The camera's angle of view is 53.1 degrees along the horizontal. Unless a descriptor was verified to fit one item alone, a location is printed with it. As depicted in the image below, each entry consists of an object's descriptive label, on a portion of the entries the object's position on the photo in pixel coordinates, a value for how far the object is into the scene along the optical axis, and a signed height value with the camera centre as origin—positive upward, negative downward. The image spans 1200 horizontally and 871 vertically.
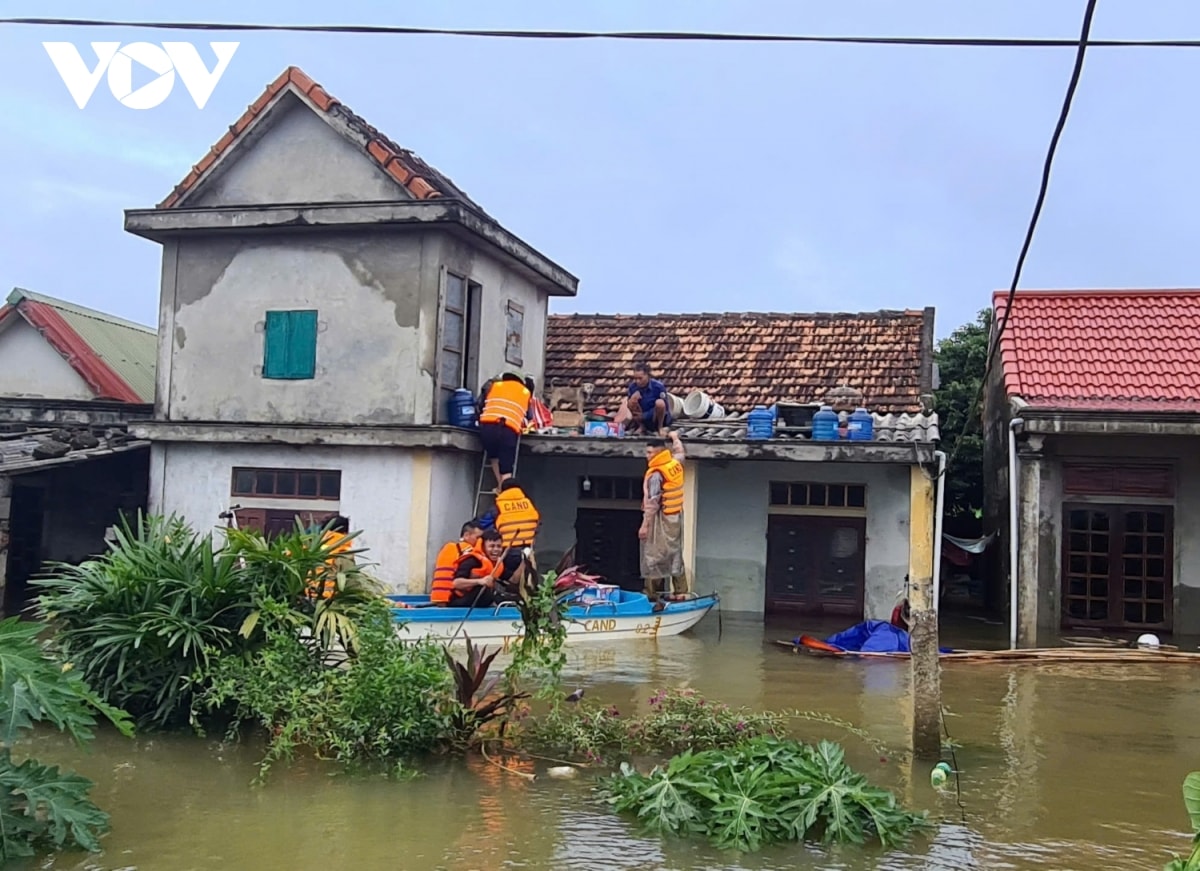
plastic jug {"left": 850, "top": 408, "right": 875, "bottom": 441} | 16.69 +1.52
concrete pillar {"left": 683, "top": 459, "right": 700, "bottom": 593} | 17.14 +0.24
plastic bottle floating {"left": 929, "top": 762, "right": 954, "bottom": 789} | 8.50 -1.68
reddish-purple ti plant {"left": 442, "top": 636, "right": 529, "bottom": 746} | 9.10 -1.36
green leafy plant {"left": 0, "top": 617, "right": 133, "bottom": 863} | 6.33 -1.43
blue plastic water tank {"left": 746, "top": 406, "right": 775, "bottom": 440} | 16.97 +1.54
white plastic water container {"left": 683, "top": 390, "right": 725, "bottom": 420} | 18.30 +1.88
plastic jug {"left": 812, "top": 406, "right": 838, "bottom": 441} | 16.83 +1.54
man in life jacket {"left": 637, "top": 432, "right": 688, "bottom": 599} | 16.58 +0.20
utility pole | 9.18 -1.05
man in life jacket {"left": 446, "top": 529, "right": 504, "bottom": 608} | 13.15 -0.56
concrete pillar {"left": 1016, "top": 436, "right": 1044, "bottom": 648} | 15.55 -0.02
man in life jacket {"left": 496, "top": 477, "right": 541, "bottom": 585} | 15.14 +0.08
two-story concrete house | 16.14 +2.62
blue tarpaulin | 15.12 -1.30
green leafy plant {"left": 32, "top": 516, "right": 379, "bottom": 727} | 9.38 -0.78
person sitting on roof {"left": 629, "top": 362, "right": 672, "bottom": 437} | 17.53 +1.81
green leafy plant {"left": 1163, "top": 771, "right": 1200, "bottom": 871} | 4.91 -1.07
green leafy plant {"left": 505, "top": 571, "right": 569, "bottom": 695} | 9.35 -0.87
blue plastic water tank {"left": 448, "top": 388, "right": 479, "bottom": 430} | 16.62 +1.57
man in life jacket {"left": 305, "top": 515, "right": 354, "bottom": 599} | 9.93 -0.43
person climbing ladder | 16.78 +1.43
